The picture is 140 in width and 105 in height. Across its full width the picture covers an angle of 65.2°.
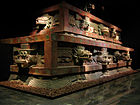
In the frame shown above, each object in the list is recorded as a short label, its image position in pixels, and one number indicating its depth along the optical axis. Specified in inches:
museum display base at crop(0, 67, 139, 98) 103.4
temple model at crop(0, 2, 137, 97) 121.0
